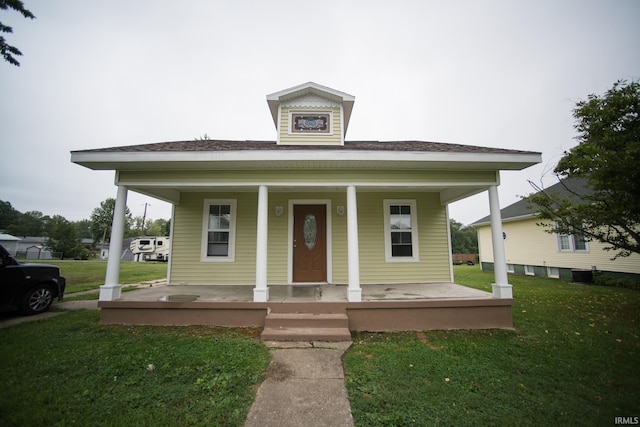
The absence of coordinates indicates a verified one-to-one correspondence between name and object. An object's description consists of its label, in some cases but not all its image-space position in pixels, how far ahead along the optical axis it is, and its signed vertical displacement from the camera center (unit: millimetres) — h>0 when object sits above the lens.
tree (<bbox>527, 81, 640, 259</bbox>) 5520 +1924
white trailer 25031 -84
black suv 5230 -856
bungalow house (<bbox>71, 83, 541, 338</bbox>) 4809 +1080
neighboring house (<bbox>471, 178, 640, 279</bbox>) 9859 -302
